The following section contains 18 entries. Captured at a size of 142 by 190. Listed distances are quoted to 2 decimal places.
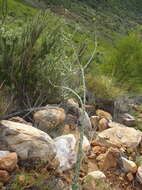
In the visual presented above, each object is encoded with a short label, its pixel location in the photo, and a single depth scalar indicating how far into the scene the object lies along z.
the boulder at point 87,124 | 4.82
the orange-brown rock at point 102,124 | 5.46
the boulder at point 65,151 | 3.56
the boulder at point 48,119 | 4.10
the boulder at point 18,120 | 3.86
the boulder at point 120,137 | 4.79
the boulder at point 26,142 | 3.19
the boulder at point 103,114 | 6.21
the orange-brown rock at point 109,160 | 4.07
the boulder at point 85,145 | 4.07
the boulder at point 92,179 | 3.34
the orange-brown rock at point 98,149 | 4.35
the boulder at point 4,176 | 2.87
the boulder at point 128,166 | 4.13
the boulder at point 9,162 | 2.93
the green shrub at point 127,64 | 10.16
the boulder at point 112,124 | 5.57
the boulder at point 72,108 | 5.01
